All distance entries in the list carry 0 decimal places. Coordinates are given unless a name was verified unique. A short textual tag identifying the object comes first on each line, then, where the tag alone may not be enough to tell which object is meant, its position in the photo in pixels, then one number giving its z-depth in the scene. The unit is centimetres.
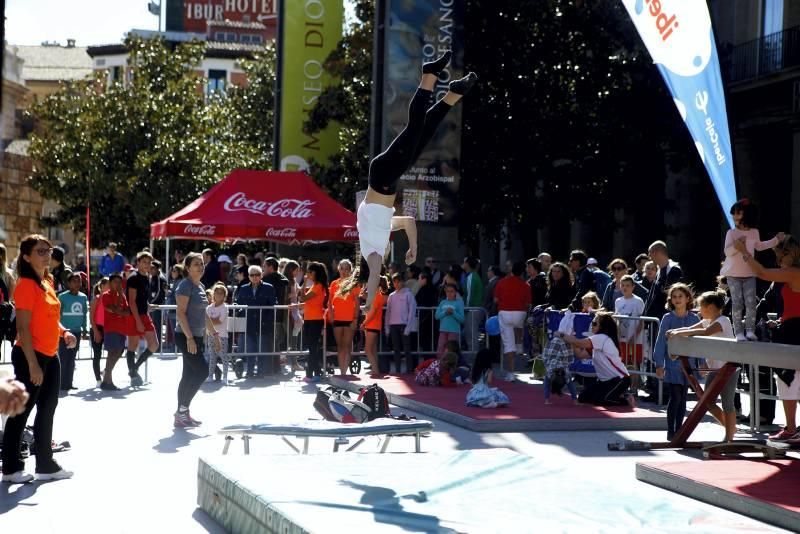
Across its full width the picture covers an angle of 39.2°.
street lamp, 8686
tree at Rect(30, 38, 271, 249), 4681
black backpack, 1236
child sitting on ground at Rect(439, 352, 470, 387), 1727
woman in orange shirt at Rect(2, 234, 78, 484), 912
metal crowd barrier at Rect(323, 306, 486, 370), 2023
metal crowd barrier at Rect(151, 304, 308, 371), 1941
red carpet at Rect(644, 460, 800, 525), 868
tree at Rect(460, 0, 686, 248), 2881
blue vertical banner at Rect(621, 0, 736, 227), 1144
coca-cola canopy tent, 2239
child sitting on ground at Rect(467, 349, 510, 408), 1452
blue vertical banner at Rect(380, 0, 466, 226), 2220
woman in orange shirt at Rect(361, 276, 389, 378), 1867
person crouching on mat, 1448
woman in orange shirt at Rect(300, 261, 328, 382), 1908
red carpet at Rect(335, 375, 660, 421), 1395
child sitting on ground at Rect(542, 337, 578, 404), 1489
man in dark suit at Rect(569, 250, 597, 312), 1767
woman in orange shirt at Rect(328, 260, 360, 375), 1852
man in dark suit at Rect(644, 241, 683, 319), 1433
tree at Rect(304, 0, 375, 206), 2956
